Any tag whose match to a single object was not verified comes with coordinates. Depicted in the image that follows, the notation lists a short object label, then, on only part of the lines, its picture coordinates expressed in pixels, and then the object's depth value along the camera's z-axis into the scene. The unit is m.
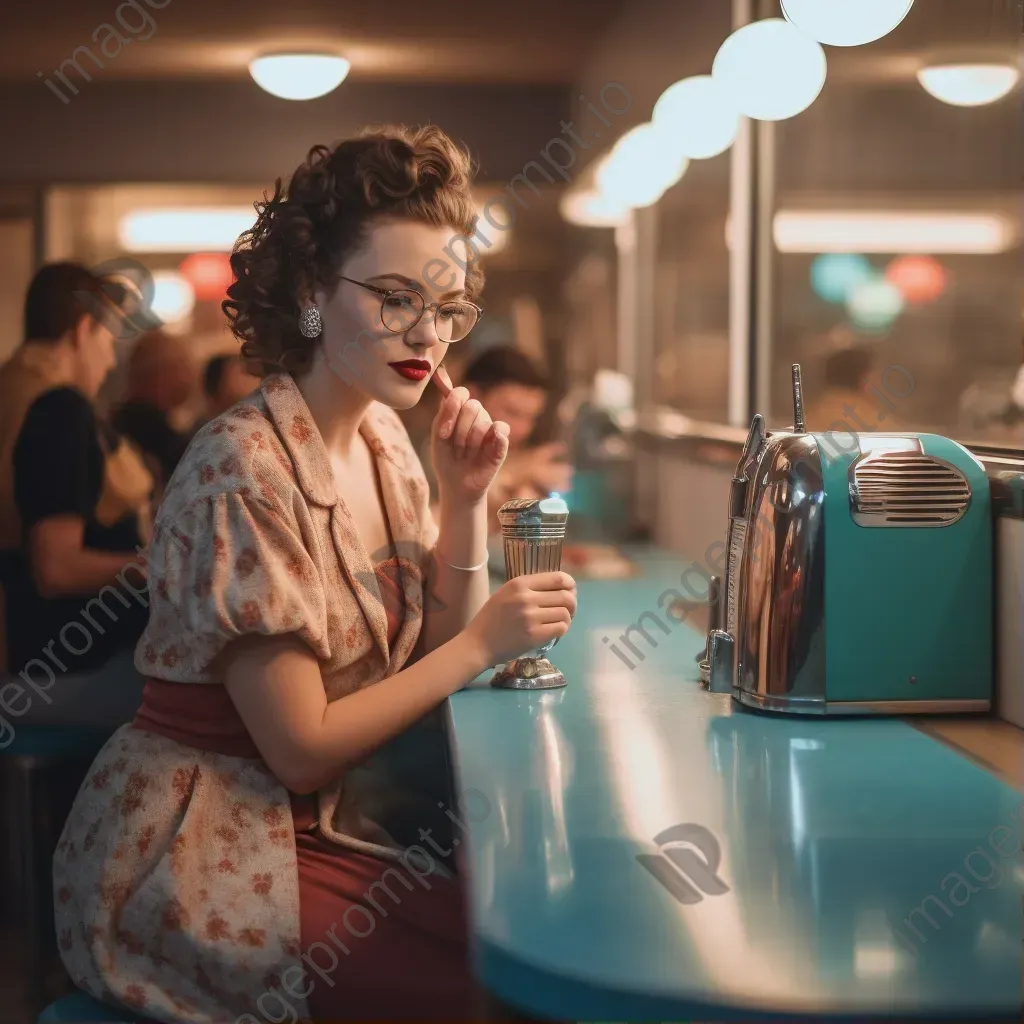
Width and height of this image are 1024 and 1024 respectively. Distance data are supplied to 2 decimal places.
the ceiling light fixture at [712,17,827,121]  2.16
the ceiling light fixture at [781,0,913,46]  1.72
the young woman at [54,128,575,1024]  1.11
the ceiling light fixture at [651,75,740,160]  2.75
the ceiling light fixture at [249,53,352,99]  4.92
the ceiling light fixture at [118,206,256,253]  6.89
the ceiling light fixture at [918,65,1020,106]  2.08
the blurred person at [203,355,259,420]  3.55
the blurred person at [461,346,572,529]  3.07
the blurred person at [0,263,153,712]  2.14
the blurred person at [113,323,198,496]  3.41
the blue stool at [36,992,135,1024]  1.11
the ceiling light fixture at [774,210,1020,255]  2.88
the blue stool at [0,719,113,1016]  1.92
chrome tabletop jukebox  1.21
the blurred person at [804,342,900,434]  2.75
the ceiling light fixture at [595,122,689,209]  3.51
